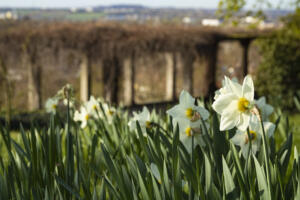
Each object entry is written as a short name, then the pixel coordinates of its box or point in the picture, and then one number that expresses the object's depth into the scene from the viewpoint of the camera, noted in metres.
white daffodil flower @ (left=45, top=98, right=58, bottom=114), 2.84
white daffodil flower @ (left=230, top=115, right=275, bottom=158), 1.94
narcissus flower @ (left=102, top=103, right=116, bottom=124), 2.95
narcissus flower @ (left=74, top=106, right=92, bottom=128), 2.91
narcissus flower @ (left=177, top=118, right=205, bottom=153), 1.93
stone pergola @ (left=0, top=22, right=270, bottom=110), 8.94
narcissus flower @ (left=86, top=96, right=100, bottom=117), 2.94
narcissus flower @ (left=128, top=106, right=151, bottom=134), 2.25
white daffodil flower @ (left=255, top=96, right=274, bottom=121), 2.23
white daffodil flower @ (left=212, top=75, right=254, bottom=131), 1.51
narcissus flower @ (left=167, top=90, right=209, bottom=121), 1.91
